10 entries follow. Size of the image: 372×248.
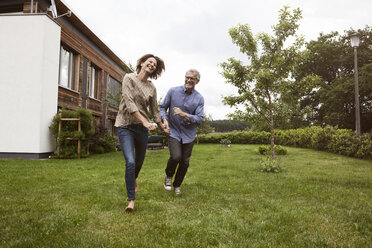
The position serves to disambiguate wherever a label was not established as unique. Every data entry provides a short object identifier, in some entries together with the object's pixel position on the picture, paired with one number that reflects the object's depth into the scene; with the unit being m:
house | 10.67
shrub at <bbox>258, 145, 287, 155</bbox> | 14.14
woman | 3.39
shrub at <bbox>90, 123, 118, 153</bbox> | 14.18
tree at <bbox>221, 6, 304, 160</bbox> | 8.24
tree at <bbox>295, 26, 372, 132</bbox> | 25.38
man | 4.23
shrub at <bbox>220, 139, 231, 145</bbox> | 24.48
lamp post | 11.67
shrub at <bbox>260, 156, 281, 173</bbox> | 7.53
